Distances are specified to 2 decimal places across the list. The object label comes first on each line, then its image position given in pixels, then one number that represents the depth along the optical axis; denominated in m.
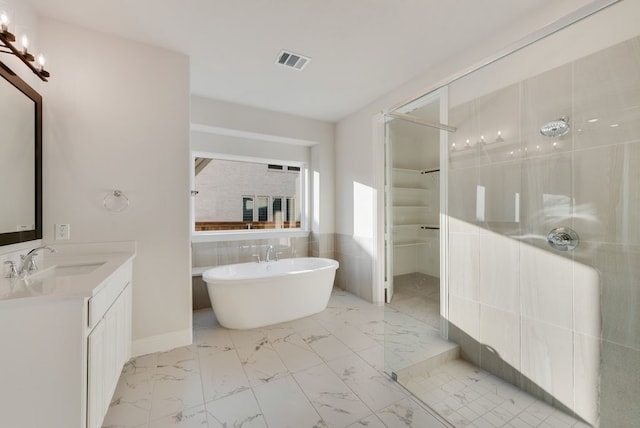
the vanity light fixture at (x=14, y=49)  1.27
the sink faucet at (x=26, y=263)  1.37
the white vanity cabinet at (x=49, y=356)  1.02
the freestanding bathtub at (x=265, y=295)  2.52
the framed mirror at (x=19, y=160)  1.45
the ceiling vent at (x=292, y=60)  2.33
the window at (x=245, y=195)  3.53
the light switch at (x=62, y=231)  1.91
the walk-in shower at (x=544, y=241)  1.39
